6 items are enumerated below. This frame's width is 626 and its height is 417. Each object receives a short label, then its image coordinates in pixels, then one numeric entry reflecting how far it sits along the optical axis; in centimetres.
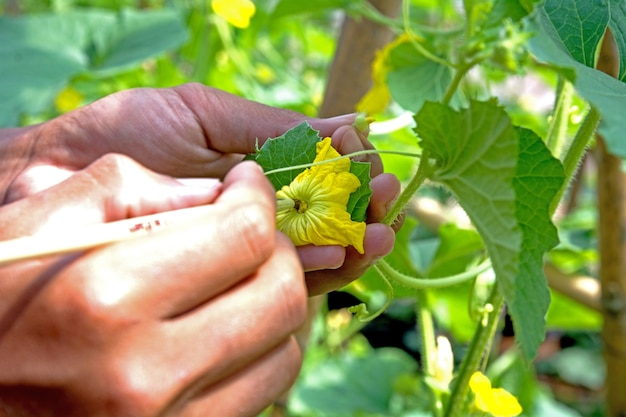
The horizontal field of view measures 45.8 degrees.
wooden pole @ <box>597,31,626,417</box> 109
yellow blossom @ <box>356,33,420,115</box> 101
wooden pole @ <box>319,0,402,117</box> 112
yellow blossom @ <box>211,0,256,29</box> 122
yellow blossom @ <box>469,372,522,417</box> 70
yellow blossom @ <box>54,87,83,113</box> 183
